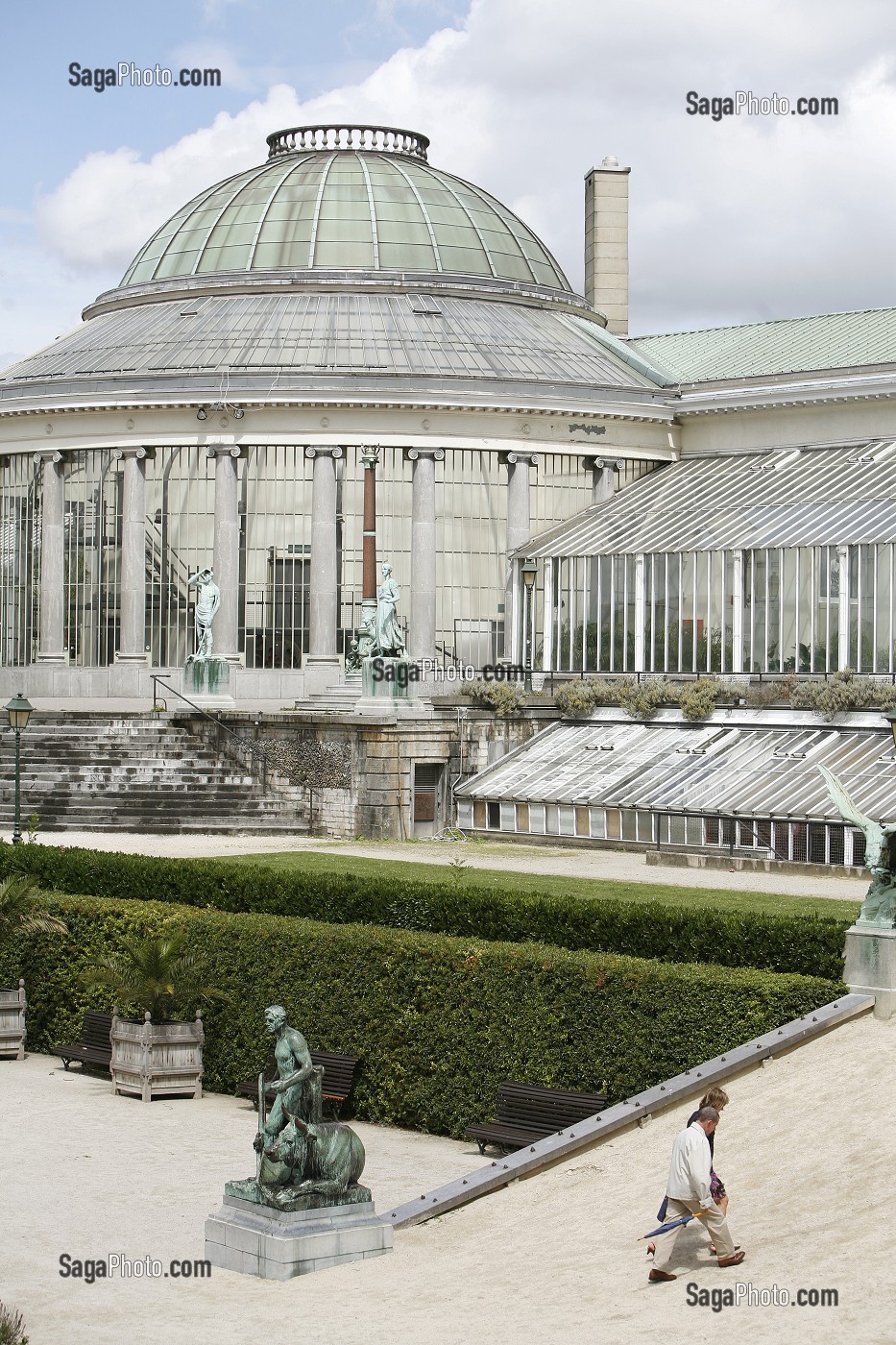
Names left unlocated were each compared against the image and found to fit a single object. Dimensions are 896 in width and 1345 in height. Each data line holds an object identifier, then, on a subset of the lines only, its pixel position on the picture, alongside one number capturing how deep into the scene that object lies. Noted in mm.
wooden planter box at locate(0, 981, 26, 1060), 26984
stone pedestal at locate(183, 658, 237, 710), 49250
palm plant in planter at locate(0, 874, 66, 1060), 27016
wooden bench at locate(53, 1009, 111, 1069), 25391
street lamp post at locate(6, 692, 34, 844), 35250
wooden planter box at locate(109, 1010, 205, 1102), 24203
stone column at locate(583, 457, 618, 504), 57312
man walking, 14828
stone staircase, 43406
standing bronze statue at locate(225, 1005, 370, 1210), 16453
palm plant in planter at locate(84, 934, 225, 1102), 24266
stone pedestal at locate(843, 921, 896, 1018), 19766
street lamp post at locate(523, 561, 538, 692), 54581
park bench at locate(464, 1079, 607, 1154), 20203
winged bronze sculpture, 20109
